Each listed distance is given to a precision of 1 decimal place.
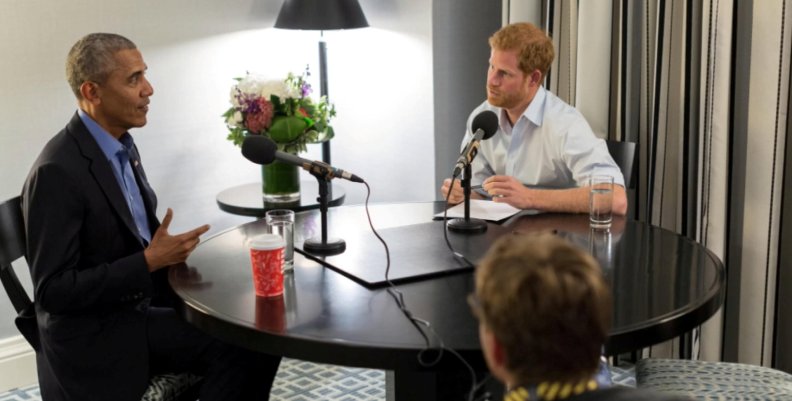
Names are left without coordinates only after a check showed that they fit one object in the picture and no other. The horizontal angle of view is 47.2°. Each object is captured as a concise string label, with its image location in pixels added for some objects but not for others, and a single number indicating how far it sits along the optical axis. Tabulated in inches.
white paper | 99.8
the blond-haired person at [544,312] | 40.6
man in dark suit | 81.3
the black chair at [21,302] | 84.2
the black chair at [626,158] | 117.0
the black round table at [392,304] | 65.1
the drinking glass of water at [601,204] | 93.7
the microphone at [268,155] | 83.0
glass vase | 126.0
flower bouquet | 121.5
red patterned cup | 72.6
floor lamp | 134.4
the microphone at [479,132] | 87.8
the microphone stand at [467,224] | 93.0
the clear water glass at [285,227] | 82.4
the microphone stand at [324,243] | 85.9
